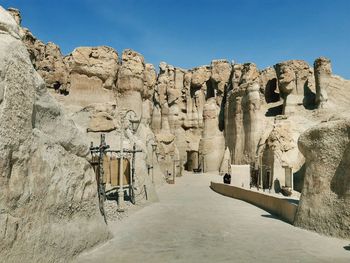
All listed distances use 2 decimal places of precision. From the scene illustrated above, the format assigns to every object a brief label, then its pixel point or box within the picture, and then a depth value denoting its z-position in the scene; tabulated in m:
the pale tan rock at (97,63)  30.89
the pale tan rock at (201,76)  56.03
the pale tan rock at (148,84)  39.91
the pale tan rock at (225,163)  43.28
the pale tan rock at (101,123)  17.39
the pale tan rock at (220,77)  53.53
